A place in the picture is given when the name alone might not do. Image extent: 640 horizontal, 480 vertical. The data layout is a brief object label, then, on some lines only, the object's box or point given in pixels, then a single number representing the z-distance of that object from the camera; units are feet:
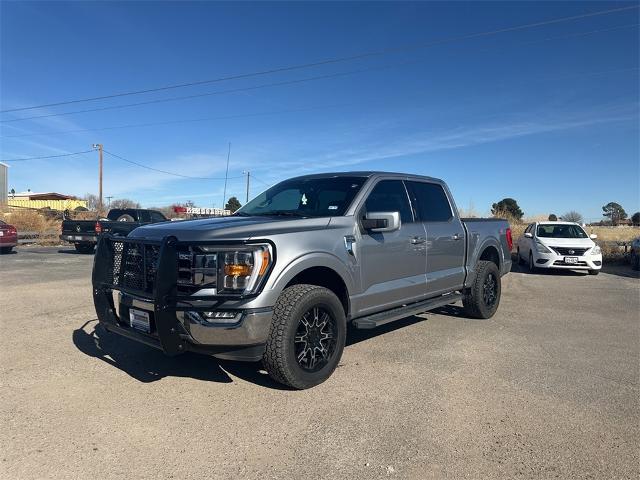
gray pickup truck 11.98
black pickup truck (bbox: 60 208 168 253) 54.95
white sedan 43.50
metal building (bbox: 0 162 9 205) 217.54
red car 53.49
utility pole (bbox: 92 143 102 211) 141.43
